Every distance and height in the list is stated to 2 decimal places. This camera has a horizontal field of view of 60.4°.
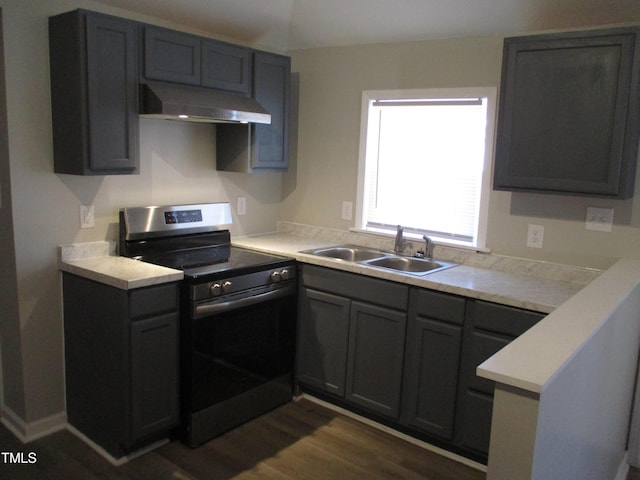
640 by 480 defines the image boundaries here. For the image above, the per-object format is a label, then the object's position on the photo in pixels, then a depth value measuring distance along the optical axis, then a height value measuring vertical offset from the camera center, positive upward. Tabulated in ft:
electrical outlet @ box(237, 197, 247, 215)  12.62 -0.92
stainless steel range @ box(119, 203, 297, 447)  9.26 -2.66
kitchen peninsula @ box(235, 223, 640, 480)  4.33 -1.79
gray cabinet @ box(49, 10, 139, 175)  8.56 +1.08
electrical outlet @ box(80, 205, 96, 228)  9.68 -1.02
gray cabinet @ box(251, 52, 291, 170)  11.37 +1.27
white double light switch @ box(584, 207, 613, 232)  9.20 -0.64
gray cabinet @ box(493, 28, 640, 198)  8.04 +1.01
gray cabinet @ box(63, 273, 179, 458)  8.48 -3.18
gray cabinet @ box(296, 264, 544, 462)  8.77 -3.15
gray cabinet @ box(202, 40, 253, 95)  10.28 +1.89
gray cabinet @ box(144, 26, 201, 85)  9.36 +1.86
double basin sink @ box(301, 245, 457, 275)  10.81 -1.77
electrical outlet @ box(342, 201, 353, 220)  12.41 -0.91
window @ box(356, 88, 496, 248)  10.58 +0.22
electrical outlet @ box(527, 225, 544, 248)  9.88 -1.03
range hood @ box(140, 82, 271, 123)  9.14 +1.02
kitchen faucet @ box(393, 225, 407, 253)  11.37 -1.43
